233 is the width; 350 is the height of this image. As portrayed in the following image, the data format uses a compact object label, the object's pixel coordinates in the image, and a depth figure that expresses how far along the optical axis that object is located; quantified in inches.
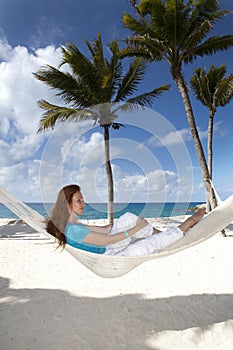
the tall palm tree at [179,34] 175.5
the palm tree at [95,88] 243.4
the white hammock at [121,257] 64.9
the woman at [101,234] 62.9
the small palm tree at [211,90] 228.7
